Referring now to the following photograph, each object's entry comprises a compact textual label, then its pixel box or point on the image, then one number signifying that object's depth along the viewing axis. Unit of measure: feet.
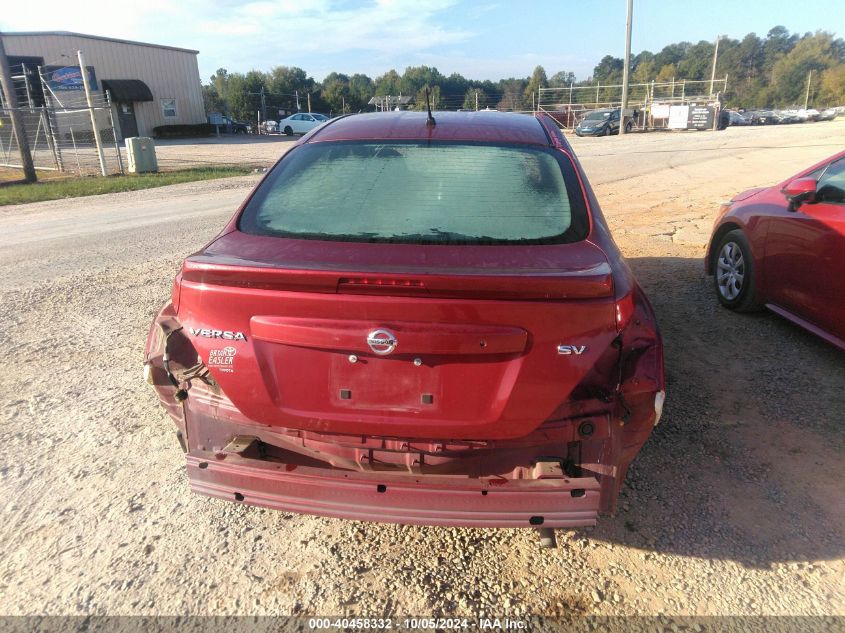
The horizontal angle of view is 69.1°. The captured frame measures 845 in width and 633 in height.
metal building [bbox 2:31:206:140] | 115.55
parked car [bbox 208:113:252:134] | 148.92
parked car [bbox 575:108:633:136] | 117.08
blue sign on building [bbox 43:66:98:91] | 111.75
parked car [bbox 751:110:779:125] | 207.72
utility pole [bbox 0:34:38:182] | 50.93
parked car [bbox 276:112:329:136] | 134.72
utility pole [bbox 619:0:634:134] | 108.68
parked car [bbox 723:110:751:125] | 192.44
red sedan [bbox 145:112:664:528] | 6.77
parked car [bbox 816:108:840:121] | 239.95
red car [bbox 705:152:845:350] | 13.62
